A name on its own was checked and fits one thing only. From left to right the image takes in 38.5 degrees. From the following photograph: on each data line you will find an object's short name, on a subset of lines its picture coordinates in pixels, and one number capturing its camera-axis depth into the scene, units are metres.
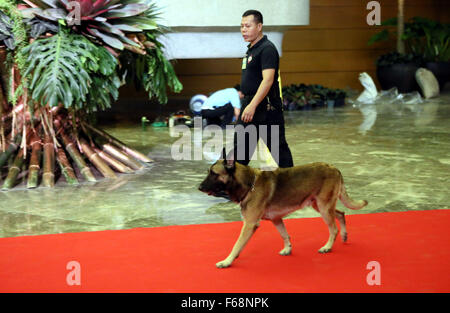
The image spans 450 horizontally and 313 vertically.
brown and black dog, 3.58
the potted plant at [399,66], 13.45
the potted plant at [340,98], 12.23
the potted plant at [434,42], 14.14
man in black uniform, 4.64
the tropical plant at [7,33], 5.89
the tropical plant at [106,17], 5.92
